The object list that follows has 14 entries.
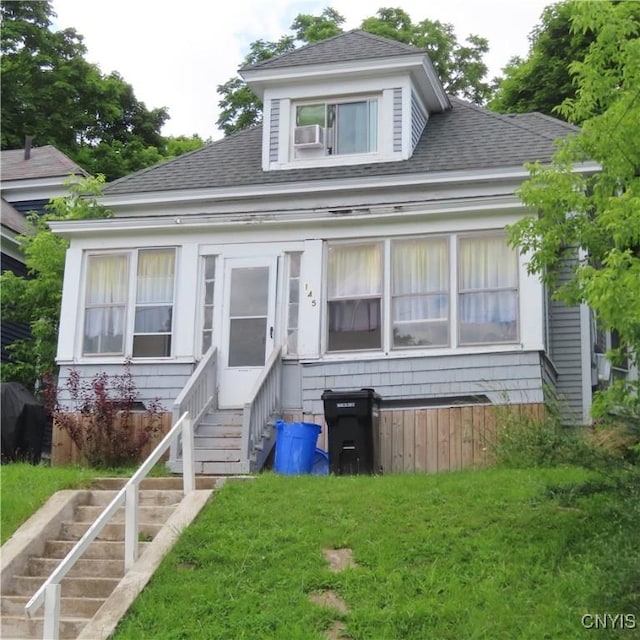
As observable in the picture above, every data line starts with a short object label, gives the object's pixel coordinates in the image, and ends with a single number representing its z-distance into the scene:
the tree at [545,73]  27.78
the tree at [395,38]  32.38
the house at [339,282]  13.51
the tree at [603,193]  8.25
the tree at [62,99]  33.78
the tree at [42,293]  17.56
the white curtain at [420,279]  13.99
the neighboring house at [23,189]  21.27
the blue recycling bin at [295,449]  12.67
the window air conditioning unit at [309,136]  17.08
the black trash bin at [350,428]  12.62
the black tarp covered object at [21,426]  15.36
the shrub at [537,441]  8.78
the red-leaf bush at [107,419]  13.65
